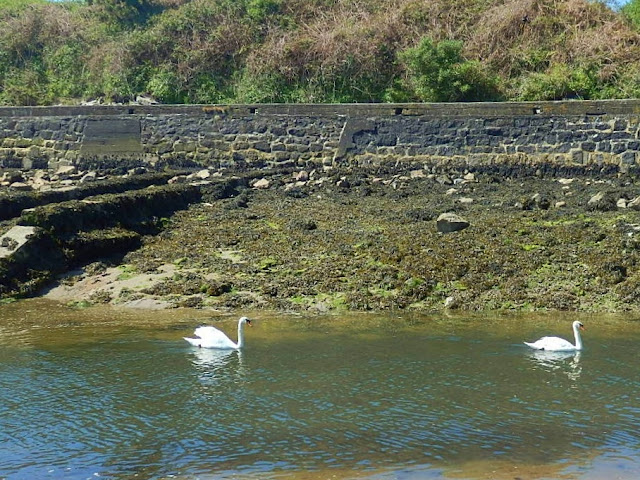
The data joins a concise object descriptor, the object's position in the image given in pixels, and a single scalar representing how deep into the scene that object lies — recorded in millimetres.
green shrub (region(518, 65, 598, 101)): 25078
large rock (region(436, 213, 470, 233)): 13922
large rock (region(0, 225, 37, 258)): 12477
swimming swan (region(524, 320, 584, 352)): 9031
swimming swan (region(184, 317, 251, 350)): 9250
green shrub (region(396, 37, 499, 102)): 25203
